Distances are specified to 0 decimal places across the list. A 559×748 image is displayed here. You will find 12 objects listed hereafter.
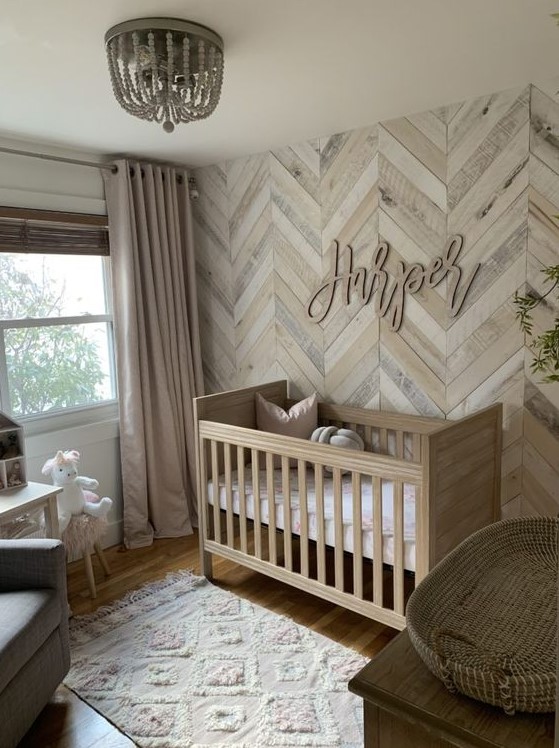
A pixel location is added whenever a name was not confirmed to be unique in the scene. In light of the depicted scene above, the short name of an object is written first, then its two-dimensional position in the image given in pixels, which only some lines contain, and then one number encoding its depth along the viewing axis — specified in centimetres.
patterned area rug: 198
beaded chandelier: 180
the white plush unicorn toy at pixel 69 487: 290
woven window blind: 302
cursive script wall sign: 274
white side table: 249
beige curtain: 341
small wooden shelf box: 269
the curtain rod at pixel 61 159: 294
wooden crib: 225
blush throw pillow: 318
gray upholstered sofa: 180
